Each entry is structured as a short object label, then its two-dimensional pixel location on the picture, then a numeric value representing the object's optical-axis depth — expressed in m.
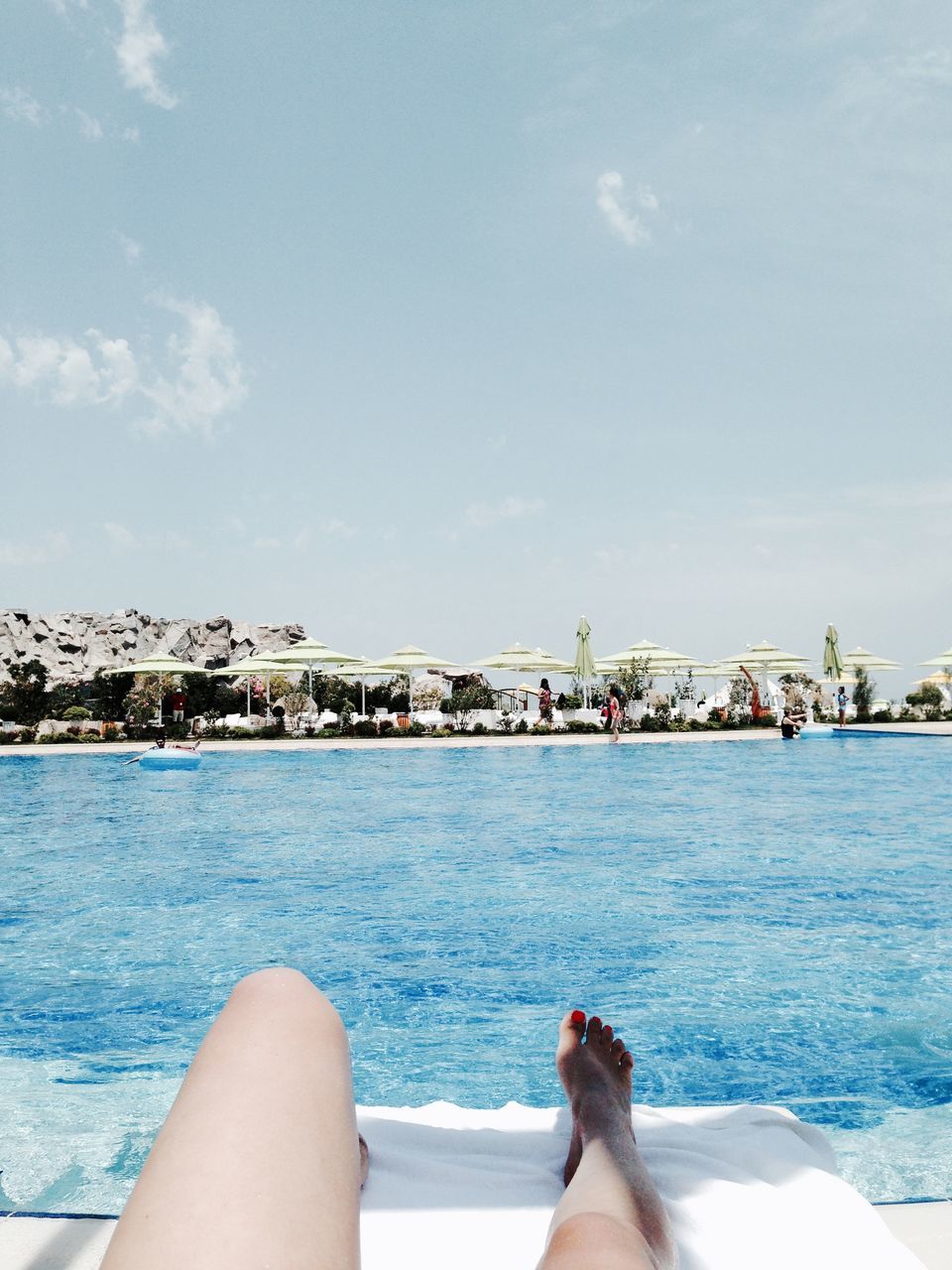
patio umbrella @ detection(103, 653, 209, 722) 23.18
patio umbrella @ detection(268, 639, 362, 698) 23.72
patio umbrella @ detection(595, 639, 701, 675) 24.84
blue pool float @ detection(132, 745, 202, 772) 15.84
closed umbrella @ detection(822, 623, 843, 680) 26.83
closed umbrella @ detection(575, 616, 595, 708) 25.27
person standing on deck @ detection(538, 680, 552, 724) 23.56
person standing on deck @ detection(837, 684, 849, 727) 25.28
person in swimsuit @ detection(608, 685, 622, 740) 20.64
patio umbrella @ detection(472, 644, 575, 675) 25.31
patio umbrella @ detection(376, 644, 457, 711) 23.44
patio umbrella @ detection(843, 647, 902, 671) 32.25
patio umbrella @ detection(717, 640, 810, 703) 24.47
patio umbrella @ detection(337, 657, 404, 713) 24.45
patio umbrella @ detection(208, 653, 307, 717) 24.23
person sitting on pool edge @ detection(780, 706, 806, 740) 20.36
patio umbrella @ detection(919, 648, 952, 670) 27.18
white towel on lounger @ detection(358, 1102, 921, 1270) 1.41
